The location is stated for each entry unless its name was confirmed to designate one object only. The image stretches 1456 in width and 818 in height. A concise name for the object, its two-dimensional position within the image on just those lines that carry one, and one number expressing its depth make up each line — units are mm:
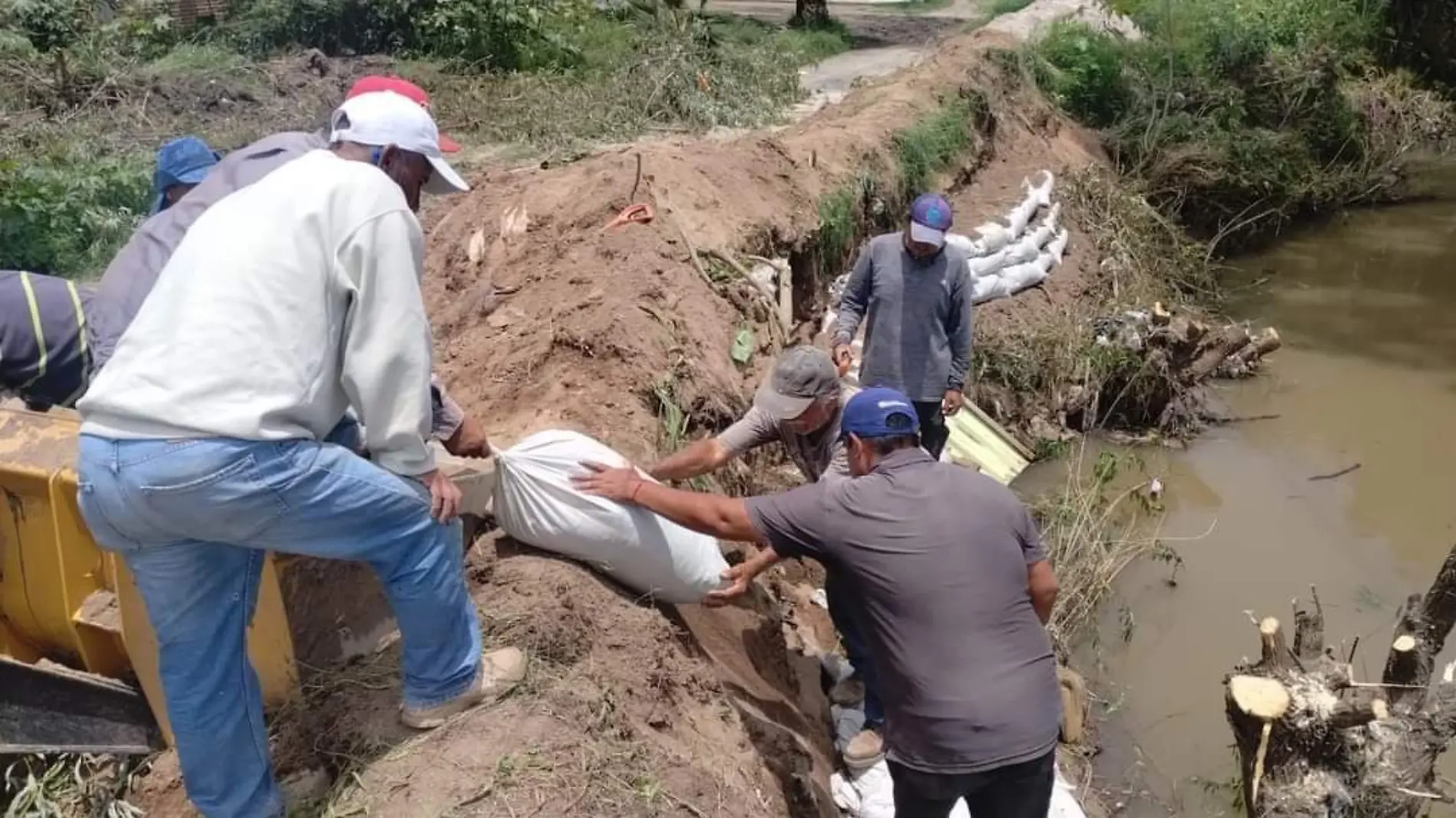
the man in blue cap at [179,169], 3771
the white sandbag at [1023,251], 8836
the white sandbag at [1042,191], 9844
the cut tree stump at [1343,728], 4281
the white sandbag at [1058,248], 9344
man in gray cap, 3785
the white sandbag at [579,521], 3488
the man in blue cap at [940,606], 2859
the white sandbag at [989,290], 8391
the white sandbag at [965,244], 8078
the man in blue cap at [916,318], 5250
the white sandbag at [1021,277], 8664
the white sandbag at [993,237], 8711
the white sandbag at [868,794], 3742
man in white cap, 2396
